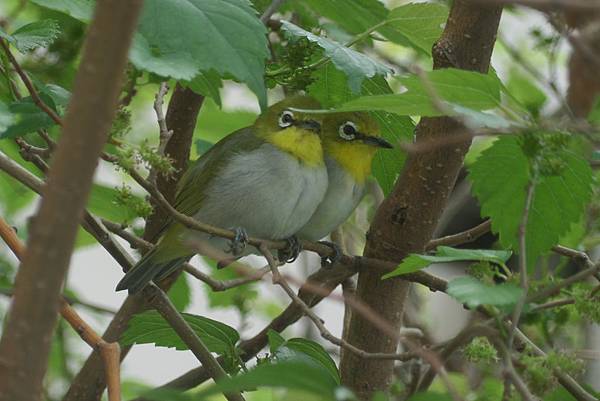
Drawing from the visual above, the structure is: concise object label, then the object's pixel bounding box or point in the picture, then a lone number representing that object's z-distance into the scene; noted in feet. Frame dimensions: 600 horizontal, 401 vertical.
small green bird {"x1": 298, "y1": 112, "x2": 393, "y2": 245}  20.22
